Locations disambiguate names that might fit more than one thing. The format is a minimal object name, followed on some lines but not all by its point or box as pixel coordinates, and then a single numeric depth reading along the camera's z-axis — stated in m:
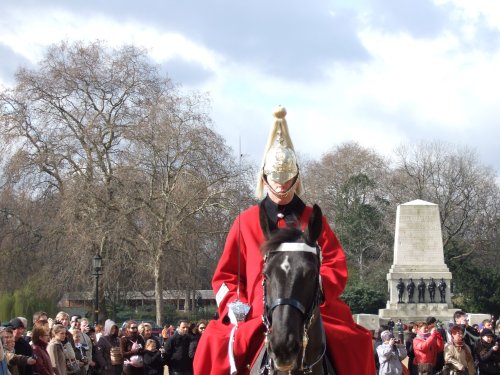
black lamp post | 32.03
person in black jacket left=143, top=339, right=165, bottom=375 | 18.20
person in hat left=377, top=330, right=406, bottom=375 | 19.34
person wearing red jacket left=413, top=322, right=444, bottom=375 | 20.09
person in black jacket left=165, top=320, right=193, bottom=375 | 18.44
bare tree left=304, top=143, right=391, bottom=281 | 62.97
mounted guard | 7.34
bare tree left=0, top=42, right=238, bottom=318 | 42.22
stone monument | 43.22
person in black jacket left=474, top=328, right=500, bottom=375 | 18.38
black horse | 5.96
